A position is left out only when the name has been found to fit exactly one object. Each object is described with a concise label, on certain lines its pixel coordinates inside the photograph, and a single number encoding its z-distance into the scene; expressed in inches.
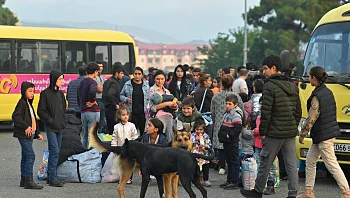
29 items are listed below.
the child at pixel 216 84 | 525.1
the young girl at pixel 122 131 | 418.0
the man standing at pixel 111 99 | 500.1
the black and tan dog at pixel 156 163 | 341.1
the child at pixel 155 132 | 410.0
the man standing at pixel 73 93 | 565.9
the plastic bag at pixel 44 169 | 433.7
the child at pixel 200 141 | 411.5
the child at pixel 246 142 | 424.2
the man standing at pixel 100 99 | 550.5
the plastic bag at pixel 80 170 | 431.8
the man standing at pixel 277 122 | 350.0
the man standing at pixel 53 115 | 406.3
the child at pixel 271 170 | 401.1
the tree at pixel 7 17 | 2362.2
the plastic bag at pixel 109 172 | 432.5
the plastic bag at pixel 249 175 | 404.8
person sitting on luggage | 438.0
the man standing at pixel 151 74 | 831.1
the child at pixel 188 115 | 419.8
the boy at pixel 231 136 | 408.8
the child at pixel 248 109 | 452.8
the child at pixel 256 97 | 450.0
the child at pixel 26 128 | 398.6
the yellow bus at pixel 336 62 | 414.0
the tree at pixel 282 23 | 2246.6
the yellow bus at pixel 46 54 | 783.1
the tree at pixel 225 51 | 3134.8
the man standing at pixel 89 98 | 483.8
